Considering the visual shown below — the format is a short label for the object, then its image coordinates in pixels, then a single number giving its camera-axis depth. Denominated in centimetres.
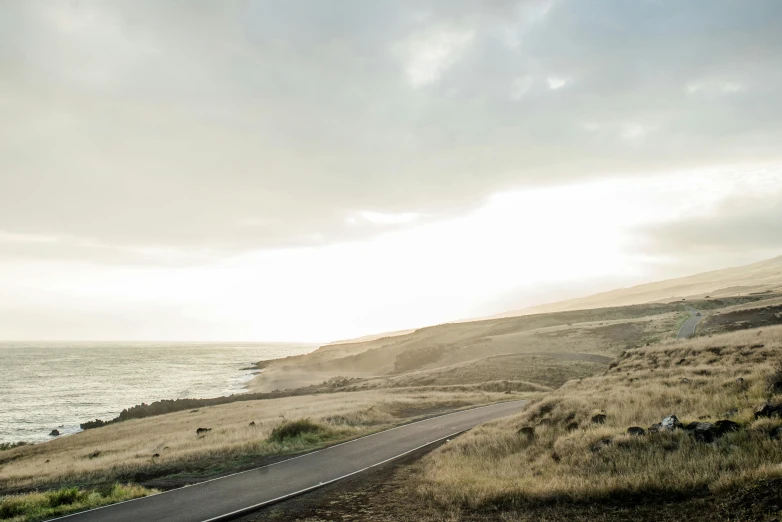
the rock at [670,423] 1266
